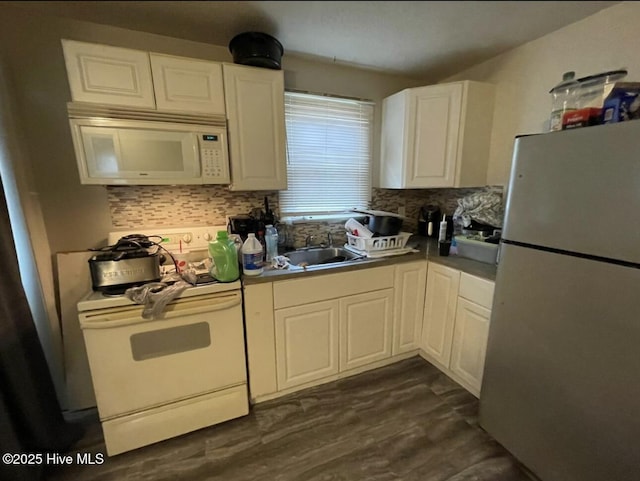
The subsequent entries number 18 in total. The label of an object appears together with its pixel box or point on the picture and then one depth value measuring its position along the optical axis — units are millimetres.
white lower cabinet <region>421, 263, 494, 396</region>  1633
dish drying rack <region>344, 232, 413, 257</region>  1949
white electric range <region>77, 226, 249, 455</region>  1321
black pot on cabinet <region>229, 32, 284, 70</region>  1527
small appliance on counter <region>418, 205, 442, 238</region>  2447
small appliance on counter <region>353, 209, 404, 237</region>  1983
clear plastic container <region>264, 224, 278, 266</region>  1811
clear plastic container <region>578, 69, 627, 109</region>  1191
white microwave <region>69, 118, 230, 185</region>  1364
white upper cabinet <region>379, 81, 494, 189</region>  1915
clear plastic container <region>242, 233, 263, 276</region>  1562
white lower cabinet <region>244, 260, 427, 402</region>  1625
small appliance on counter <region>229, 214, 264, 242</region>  1777
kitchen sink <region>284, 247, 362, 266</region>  2102
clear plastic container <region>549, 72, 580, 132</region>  1319
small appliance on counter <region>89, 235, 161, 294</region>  1331
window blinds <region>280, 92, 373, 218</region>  2119
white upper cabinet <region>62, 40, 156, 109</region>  1306
